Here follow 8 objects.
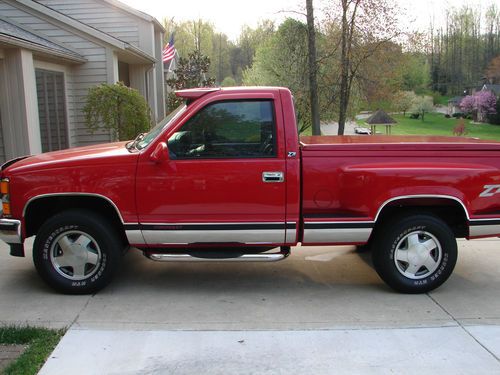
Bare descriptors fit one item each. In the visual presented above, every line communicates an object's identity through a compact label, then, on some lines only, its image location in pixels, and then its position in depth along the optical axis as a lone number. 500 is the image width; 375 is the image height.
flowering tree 66.25
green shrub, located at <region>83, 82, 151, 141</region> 12.43
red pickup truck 4.69
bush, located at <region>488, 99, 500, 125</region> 63.94
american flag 31.24
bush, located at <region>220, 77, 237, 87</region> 58.63
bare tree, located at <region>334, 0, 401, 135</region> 16.95
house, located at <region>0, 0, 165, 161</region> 10.33
